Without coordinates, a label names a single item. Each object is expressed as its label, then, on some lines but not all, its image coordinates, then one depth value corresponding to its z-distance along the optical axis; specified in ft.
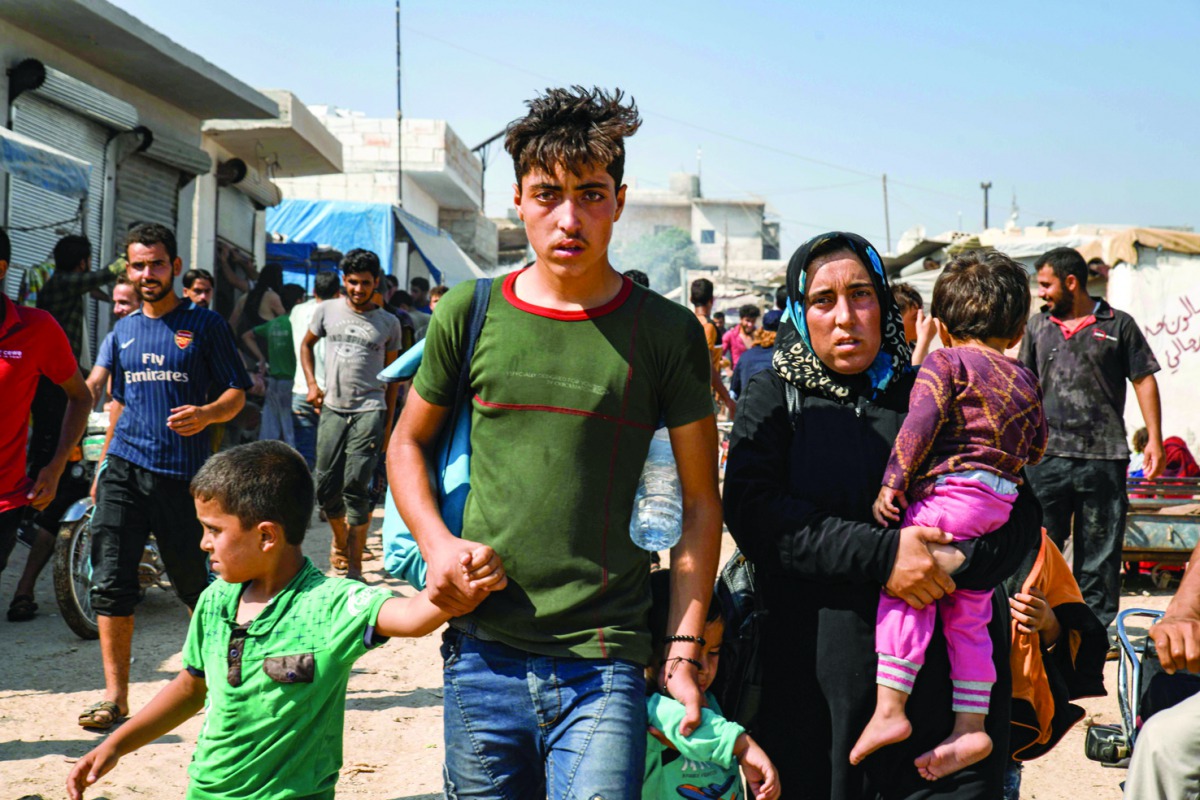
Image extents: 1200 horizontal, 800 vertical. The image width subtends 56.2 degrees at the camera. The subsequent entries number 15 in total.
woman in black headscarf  7.91
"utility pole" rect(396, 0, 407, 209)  73.95
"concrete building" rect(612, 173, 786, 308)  304.50
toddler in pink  7.85
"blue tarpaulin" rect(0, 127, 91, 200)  25.17
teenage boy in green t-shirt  7.41
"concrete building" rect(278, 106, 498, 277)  88.07
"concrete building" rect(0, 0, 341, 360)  33.35
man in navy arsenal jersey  15.76
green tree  264.11
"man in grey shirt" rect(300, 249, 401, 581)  26.78
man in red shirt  14.94
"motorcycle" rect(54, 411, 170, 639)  20.25
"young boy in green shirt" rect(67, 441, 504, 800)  8.95
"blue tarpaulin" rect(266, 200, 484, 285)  63.87
